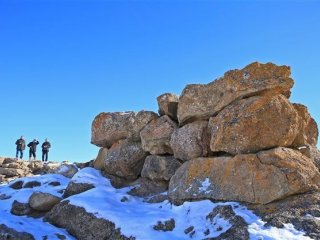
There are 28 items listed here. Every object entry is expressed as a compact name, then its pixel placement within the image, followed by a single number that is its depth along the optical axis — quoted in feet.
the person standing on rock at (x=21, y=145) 90.46
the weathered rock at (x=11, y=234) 32.51
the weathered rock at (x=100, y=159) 49.36
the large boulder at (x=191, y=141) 39.48
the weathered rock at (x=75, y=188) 43.34
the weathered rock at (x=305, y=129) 38.67
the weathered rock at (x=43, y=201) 41.56
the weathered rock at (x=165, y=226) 32.89
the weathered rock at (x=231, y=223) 29.09
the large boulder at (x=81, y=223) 33.93
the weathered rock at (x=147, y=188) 41.71
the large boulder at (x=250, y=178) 32.76
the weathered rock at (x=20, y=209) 41.12
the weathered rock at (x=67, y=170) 53.44
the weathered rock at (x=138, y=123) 46.21
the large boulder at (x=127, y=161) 45.91
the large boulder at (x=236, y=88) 37.49
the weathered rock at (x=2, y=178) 63.85
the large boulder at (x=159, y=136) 43.41
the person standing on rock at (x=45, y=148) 91.32
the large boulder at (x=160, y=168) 41.79
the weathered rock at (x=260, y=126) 35.58
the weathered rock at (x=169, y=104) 45.08
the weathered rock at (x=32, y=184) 48.25
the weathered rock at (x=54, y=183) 47.96
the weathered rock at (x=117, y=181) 45.34
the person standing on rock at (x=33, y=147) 93.87
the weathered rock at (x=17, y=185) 49.14
